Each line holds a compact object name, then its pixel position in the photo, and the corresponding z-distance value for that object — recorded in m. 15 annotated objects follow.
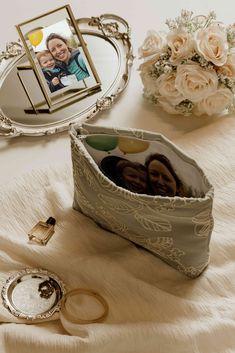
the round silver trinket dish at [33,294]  0.80
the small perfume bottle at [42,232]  0.88
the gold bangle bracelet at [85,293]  0.78
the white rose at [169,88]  1.03
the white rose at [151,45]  1.04
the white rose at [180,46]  1.01
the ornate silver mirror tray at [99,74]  1.06
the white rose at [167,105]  1.06
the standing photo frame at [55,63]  1.07
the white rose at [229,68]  1.02
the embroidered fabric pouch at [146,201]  0.76
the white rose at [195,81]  1.00
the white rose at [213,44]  1.00
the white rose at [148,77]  1.05
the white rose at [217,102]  1.02
